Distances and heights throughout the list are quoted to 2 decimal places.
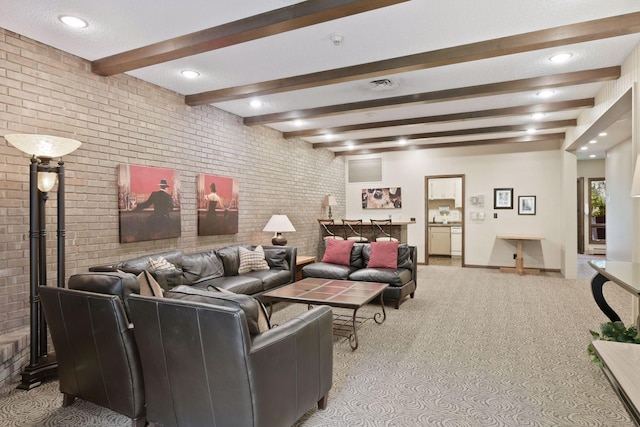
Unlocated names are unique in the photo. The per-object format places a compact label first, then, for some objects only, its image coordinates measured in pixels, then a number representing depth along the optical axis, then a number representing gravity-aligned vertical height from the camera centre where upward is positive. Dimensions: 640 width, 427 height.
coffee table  3.65 -0.88
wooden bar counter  7.60 -0.39
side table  6.01 -0.84
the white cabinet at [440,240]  10.23 -0.82
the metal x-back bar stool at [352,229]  7.97 -0.38
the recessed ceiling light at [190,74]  4.09 +1.55
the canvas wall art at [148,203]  4.09 +0.12
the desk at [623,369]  1.02 -0.50
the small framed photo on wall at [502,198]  8.21 +0.27
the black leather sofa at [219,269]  3.85 -0.70
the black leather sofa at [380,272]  4.96 -0.86
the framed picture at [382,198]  9.27 +0.34
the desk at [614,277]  2.24 -0.45
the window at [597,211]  10.62 -0.04
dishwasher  10.45 -0.91
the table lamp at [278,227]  6.13 -0.24
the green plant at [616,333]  2.82 -0.95
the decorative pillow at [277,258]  5.46 -0.68
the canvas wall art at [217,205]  5.19 +0.11
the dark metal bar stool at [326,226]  8.23 -0.32
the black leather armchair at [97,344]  2.17 -0.80
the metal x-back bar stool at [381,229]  7.62 -0.37
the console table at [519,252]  7.54 -0.88
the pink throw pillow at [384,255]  5.38 -0.65
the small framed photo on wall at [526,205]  8.04 +0.11
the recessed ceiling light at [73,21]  2.92 +1.54
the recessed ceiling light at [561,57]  3.66 +1.53
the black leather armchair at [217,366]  1.82 -0.80
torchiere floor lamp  2.79 -0.16
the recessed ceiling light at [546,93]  4.78 +1.53
